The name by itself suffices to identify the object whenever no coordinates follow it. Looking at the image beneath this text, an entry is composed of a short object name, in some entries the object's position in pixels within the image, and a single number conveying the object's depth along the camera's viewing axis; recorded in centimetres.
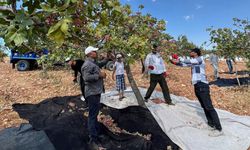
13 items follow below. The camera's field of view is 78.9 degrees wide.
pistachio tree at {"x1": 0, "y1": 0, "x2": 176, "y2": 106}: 109
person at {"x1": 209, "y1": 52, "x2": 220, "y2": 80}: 827
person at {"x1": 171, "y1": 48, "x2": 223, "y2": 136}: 338
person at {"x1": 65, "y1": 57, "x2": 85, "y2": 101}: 417
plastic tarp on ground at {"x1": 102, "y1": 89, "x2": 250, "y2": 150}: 301
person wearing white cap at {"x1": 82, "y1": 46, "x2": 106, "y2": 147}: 300
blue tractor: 935
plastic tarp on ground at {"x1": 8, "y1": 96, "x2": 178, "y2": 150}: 297
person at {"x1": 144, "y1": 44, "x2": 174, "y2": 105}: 420
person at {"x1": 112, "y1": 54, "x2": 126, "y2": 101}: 464
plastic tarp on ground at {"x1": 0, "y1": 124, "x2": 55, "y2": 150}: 286
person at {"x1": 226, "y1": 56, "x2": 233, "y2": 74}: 1002
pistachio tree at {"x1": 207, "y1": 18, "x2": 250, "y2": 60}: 640
